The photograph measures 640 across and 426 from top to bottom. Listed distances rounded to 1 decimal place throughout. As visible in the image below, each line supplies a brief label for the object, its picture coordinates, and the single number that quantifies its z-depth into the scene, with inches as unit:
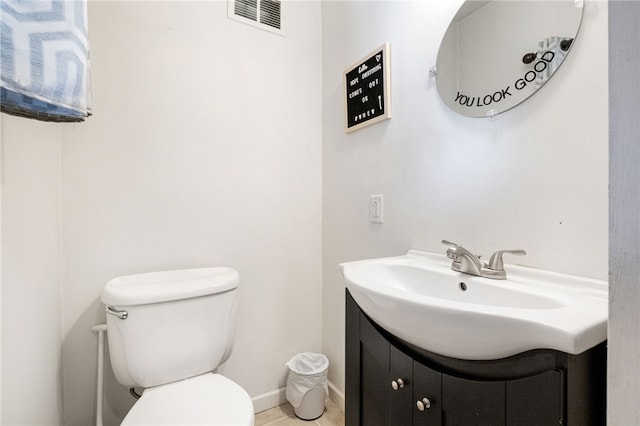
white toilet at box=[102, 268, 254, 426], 34.7
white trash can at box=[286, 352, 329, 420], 54.6
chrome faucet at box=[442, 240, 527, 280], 30.0
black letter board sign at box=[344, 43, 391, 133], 46.9
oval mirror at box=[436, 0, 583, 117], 28.0
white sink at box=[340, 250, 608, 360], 17.6
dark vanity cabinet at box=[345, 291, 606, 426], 17.5
